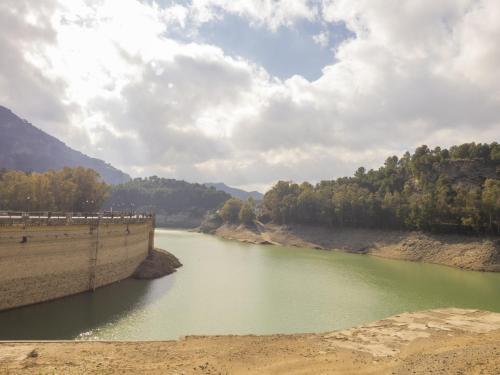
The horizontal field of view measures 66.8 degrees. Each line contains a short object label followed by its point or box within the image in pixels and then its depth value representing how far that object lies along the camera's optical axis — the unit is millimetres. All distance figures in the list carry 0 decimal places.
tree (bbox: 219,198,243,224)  157000
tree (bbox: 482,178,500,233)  81625
